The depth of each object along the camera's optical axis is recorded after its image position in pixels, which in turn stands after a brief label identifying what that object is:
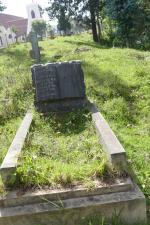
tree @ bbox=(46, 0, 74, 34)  13.99
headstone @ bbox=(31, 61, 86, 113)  3.70
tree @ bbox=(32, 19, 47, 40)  26.59
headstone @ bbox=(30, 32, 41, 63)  6.79
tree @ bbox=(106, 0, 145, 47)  10.29
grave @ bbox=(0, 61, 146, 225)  1.91
